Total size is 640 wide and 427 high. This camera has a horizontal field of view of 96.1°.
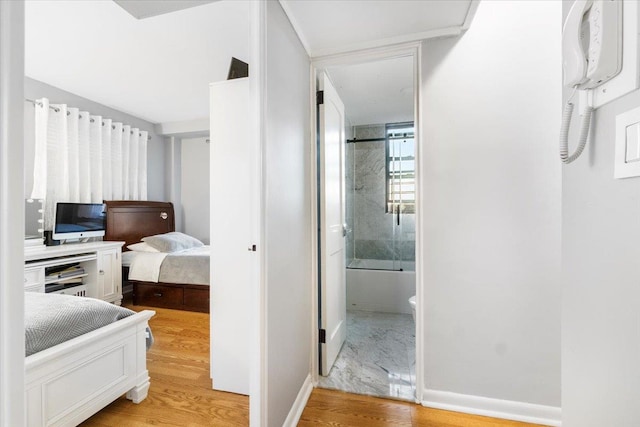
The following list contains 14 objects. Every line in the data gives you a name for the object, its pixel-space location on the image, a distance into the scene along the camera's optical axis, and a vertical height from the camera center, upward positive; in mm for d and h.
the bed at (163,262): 3273 -524
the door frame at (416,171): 1777 +290
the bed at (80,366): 1267 -778
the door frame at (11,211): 529 +6
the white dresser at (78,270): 2564 -579
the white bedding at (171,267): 3264 -631
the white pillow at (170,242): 3573 -369
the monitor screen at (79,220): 3086 -77
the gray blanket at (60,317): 1308 -529
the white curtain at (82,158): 3068 +681
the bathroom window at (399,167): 3836 +621
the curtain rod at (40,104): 3026 +1177
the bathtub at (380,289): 3273 -887
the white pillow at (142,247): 3576 -426
